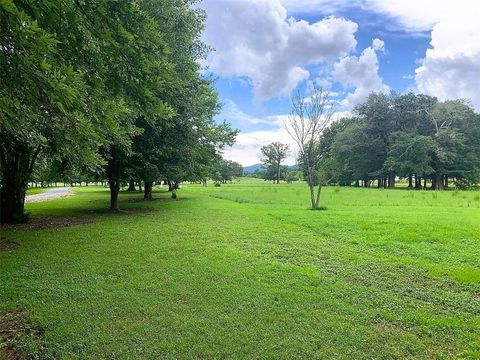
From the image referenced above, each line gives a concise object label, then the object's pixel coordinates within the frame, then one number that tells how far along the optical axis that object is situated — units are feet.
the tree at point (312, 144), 66.95
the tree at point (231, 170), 359.83
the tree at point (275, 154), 369.09
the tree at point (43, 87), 11.39
